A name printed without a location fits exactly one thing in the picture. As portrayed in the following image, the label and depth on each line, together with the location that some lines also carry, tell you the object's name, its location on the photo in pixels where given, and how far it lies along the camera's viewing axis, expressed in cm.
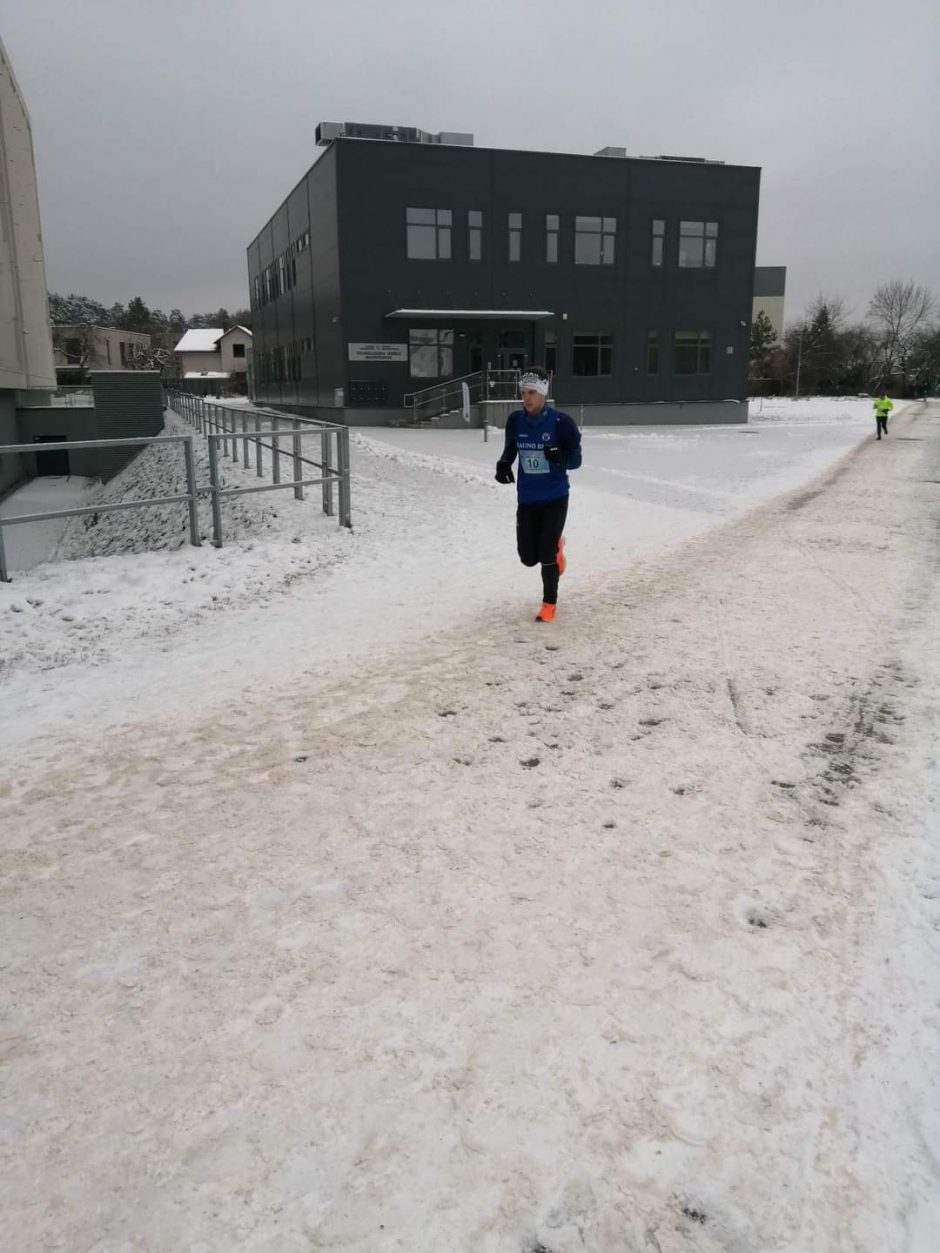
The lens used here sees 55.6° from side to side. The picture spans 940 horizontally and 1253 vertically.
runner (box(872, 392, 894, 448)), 2989
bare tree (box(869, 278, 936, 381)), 9469
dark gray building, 3459
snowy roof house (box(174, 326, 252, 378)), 10175
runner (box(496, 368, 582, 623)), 712
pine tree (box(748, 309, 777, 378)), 9112
